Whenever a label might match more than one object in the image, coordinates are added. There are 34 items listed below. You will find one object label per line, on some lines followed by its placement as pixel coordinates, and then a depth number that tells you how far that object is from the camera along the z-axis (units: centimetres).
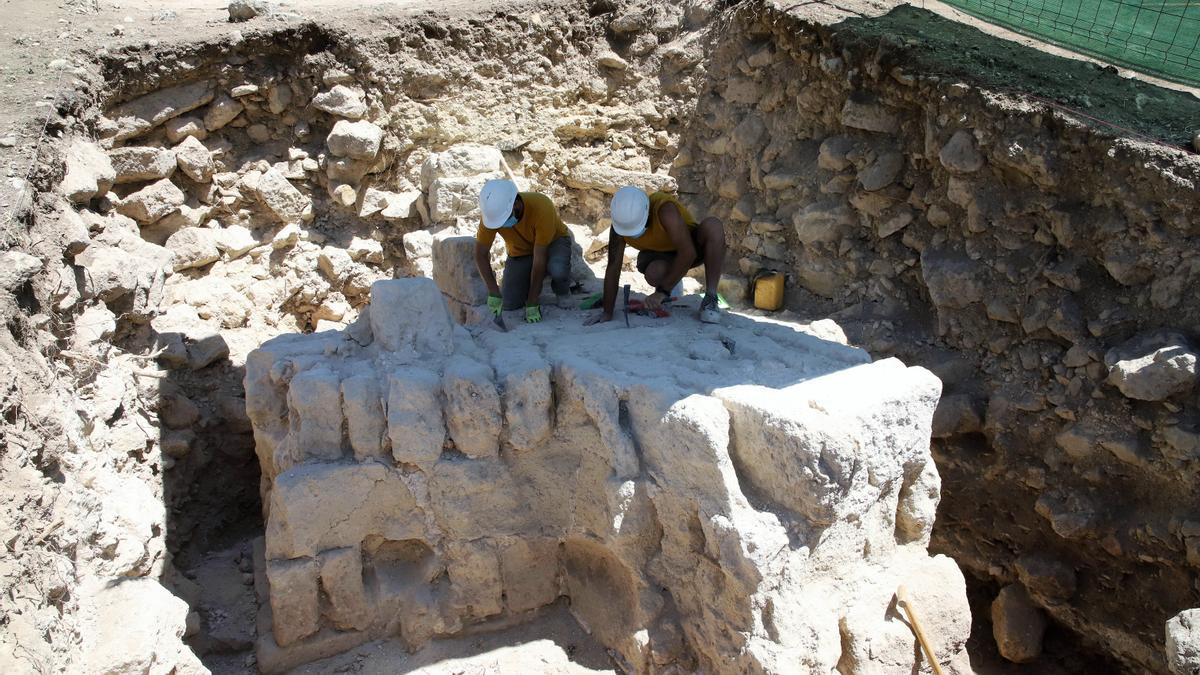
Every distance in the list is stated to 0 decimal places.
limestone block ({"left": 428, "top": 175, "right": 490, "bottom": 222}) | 643
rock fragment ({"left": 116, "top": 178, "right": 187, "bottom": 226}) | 575
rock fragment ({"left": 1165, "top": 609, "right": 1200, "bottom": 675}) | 376
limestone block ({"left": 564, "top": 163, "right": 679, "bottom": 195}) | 745
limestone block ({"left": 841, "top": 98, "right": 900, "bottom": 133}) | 610
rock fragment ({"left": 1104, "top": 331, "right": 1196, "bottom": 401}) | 453
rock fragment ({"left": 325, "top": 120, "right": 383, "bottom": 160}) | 650
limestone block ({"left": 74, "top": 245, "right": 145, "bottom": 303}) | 480
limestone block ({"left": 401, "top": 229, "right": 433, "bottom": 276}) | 652
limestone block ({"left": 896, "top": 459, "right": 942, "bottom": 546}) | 394
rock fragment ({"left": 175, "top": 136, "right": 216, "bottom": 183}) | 607
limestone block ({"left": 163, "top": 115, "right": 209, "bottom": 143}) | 608
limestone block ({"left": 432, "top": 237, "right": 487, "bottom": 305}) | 507
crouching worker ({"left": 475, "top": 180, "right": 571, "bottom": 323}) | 477
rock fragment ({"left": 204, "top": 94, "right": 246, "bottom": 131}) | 623
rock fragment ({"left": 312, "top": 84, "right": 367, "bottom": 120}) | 651
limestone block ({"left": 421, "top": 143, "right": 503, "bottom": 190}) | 656
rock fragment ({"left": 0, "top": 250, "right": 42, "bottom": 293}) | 384
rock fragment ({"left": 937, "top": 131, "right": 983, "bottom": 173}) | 547
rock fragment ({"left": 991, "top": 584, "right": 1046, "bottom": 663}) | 526
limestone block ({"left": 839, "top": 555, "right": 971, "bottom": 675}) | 366
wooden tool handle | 375
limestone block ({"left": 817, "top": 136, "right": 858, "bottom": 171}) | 637
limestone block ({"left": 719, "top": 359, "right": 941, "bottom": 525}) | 342
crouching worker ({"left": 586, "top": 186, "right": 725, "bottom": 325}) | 472
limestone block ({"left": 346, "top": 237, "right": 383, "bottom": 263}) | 677
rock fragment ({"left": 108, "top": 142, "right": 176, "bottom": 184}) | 571
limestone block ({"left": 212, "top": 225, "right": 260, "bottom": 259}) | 625
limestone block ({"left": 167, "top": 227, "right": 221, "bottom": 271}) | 597
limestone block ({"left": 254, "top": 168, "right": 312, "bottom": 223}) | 643
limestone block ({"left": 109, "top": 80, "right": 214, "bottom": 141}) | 583
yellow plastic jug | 683
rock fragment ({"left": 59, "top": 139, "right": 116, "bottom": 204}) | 501
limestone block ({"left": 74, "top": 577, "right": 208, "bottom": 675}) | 332
